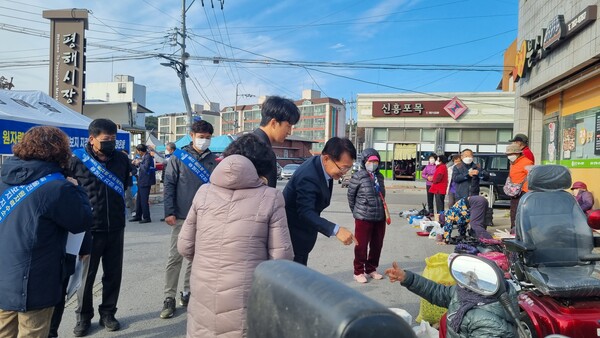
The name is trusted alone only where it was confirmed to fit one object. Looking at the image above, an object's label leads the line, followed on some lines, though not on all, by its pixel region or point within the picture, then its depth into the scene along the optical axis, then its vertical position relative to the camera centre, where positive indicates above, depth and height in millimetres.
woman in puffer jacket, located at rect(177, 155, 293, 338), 1995 -427
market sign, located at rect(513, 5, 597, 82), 7637 +3089
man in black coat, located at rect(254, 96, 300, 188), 2963 +331
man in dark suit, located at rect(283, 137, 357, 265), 2926 -242
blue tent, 18250 +832
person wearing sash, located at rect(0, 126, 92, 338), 2293 -450
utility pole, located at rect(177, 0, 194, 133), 18406 +3840
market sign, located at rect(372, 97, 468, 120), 24281 +3671
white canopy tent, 6492 +697
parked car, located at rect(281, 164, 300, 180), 28312 -651
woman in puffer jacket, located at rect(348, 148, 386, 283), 5254 -747
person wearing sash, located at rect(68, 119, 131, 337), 3482 -493
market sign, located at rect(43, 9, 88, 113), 12430 +3137
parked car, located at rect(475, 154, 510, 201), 12539 -48
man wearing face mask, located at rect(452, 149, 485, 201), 8648 -236
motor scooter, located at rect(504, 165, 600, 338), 2713 -656
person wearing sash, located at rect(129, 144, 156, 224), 9414 -704
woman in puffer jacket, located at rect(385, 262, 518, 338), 2094 -783
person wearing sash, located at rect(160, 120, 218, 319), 3998 -363
